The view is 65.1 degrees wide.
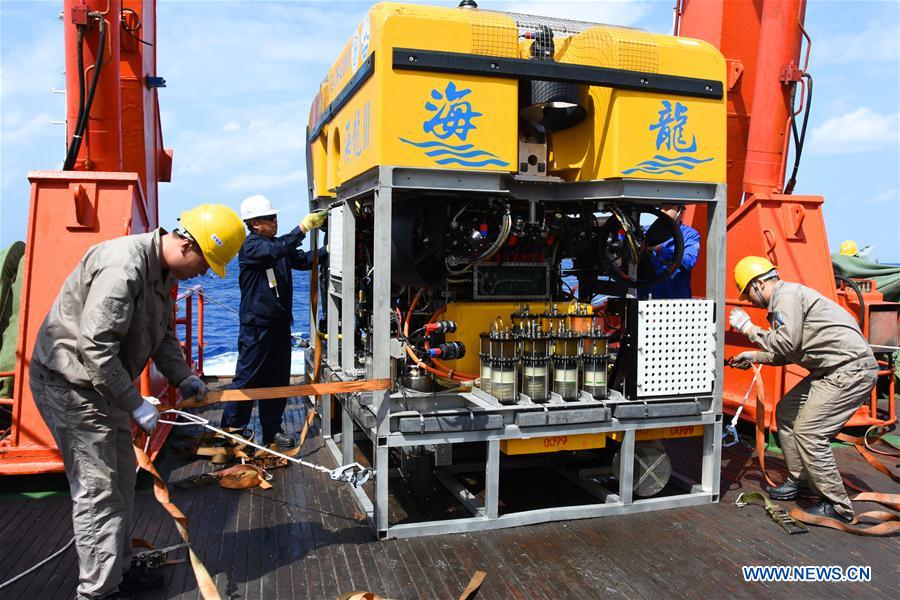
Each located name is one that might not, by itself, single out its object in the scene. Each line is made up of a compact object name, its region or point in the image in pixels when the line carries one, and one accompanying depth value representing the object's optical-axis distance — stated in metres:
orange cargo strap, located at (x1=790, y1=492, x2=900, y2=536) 4.57
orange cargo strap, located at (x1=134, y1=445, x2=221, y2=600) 3.58
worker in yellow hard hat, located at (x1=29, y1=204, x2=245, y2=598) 3.26
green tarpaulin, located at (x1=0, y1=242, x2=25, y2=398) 6.41
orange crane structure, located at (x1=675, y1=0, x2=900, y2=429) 6.77
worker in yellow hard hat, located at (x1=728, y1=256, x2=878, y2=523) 4.85
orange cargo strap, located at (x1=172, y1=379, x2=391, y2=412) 4.28
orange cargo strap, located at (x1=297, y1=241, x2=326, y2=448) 6.43
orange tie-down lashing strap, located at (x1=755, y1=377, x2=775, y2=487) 5.33
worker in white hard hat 6.22
